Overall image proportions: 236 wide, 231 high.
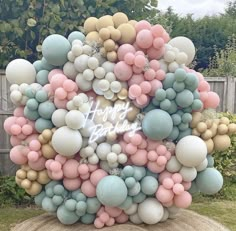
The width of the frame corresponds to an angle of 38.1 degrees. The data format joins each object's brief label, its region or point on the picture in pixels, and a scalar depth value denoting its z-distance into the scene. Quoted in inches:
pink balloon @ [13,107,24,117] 96.0
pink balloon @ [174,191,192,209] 92.9
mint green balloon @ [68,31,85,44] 97.9
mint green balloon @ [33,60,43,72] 100.2
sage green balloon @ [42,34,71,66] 94.0
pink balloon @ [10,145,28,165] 95.0
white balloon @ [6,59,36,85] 96.4
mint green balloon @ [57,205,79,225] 93.9
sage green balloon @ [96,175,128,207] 88.3
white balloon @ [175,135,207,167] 89.5
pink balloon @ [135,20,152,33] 93.9
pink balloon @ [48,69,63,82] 95.9
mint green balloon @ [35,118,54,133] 93.0
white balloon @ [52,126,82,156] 88.6
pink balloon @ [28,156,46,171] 93.9
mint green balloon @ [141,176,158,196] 92.0
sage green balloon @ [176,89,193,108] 89.9
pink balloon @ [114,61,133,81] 91.5
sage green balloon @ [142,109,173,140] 88.3
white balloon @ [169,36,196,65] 98.8
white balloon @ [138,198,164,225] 92.8
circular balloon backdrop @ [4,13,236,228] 90.6
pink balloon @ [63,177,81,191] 94.1
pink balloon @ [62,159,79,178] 92.5
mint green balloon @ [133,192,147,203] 93.4
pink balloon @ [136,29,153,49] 91.6
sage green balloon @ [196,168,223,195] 95.6
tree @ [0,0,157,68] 136.1
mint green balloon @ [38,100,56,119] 92.2
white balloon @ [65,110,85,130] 88.6
